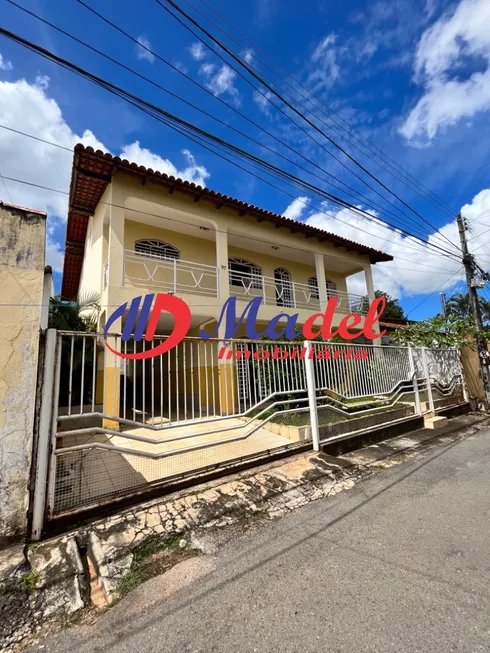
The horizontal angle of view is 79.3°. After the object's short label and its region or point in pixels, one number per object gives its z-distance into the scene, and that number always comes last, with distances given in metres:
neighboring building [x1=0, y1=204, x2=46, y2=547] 2.39
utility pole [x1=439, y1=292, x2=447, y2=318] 26.20
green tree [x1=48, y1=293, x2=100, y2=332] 7.08
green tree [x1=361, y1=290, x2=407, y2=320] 29.30
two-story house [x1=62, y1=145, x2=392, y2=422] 7.64
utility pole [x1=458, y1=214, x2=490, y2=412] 9.66
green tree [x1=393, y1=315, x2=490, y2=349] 9.32
